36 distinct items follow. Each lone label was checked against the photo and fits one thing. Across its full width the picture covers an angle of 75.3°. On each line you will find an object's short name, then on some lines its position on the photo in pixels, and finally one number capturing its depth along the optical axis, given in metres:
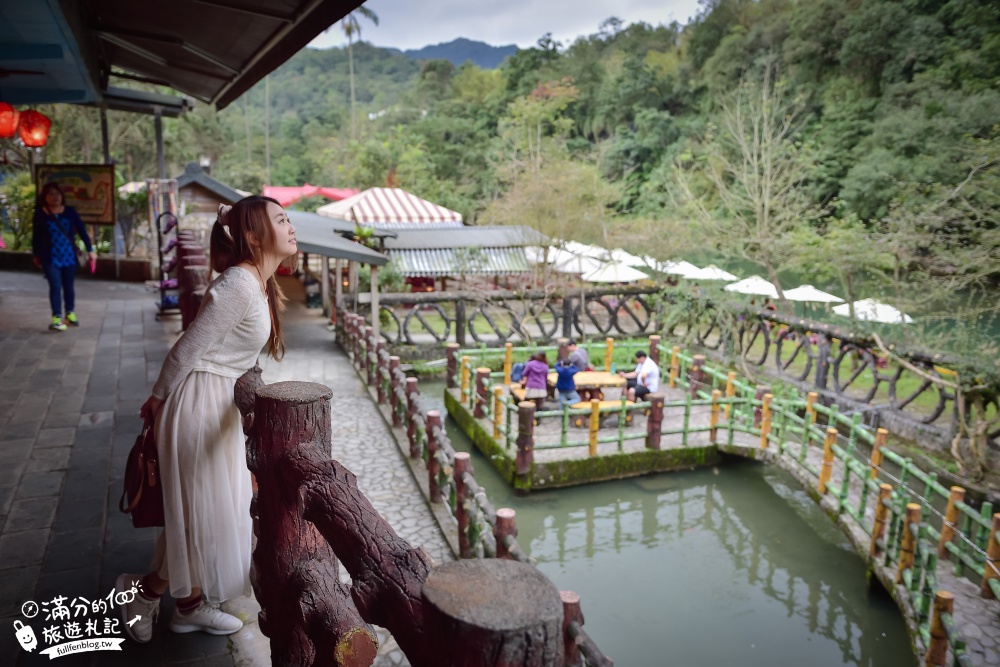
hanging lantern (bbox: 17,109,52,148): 6.79
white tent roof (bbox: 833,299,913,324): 11.00
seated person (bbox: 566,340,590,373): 9.54
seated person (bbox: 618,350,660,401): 9.11
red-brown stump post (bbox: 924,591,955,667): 4.04
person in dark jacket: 6.10
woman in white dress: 1.94
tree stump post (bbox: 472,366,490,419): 8.81
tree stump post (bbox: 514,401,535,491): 7.21
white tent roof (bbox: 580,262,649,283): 14.85
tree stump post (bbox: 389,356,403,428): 6.87
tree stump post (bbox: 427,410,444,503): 5.31
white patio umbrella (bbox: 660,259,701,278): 14.62
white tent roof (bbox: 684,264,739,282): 13.35
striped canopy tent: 19.31
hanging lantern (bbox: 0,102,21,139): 5.79
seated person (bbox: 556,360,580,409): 8.78
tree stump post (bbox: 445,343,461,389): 10.10
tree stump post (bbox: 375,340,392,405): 7.66
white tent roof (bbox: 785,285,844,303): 14.42
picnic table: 9.13
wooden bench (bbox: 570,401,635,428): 8.59
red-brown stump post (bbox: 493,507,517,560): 3.85
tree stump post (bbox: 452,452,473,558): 4.51
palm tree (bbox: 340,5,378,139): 40.64
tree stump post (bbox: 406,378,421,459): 6.11
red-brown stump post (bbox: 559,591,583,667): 3.14
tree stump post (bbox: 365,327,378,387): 8.40
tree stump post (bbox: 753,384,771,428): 8.10
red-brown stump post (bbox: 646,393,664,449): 7.79
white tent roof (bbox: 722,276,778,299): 14.88
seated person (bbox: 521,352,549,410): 8.80
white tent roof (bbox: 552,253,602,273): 15.20
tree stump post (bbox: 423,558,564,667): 0.72
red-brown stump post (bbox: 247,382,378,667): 1.32
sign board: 8.29
